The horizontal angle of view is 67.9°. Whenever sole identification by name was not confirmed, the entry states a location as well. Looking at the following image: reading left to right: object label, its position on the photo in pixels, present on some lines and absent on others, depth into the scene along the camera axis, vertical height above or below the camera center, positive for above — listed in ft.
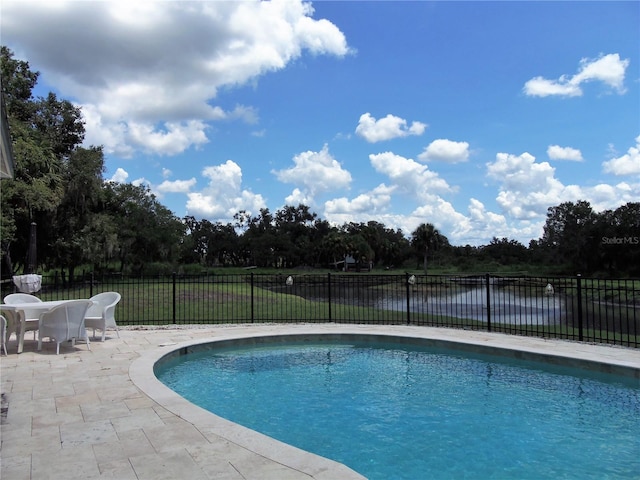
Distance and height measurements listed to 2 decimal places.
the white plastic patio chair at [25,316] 24.54 -2.88
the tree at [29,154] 58.59 +14.43
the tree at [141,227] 110.22 +8.58
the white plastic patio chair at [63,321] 23.25 -2.92
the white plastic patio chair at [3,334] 21.23 -3.31
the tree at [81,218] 82.84 +8.17
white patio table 23.38 -2.41
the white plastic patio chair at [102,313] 26.53 -2.99
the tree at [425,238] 216.54 +8.83
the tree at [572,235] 162.71 +7.80
